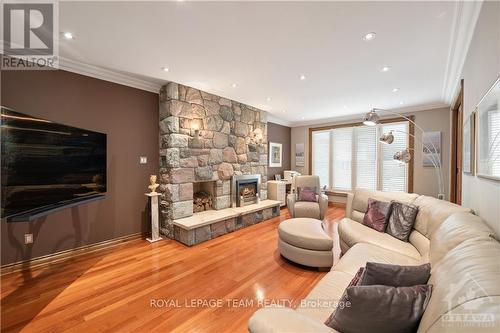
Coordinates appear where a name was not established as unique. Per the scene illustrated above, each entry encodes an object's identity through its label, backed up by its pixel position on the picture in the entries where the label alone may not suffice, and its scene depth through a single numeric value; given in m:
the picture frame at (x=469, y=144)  1.88
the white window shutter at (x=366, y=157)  5.59
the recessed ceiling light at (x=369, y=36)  2.14
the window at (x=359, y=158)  5.23
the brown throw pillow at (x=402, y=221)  2.36
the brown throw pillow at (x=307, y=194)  4.38
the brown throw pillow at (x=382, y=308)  0.87
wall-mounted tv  1.62
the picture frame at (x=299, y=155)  6.84
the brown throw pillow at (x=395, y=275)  1.06
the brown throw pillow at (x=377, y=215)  2.62
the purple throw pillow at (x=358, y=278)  1.15
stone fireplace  3.46
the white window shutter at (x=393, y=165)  5.12
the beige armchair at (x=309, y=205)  4.14
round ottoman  2.41
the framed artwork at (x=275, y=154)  6.16
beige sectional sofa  0.67
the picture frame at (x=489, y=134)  1.26
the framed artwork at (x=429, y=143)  4.59
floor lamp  2.94
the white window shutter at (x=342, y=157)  6.01
